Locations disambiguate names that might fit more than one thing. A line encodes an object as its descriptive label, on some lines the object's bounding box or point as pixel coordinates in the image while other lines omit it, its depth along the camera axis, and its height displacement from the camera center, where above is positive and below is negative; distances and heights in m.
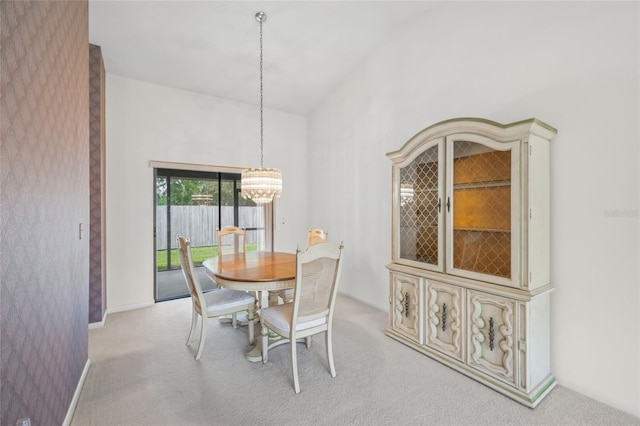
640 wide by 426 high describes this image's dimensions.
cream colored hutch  1.94 -0.32
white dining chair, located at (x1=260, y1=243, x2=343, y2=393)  2.00 -0.67
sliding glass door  4.01 -0.04
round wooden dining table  2.21 -0.51
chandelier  2.78 +0.30
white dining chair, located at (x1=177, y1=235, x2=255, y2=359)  2.36 -0.80
